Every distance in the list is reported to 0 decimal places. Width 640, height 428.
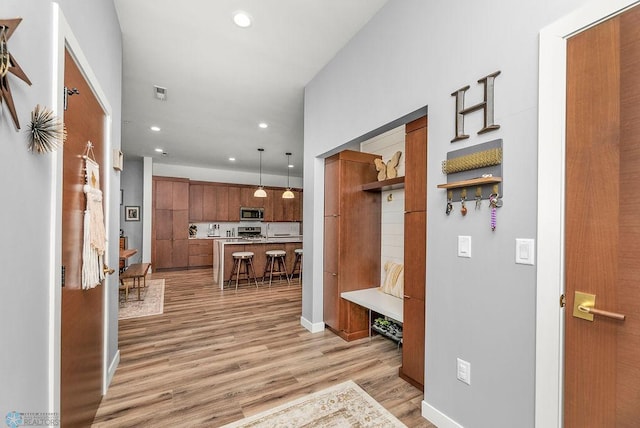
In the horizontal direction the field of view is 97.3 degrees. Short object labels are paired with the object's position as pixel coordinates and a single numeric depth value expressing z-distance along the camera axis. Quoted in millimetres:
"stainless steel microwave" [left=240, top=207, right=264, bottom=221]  8891
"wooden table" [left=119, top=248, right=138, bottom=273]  4947
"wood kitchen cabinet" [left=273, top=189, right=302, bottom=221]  9492
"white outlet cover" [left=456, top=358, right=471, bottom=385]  1685
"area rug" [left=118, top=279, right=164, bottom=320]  4086
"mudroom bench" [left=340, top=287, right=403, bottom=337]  2645
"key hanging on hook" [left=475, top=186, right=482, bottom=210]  1634
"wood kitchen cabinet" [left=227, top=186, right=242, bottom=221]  8742
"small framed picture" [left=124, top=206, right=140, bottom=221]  7969
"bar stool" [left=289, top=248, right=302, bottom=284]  6499
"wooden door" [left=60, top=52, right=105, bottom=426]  1461
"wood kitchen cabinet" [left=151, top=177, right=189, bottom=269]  7691
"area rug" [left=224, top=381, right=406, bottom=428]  1859
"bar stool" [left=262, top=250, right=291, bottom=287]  6078
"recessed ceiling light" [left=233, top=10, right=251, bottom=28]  2400
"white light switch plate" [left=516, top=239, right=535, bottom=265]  1396
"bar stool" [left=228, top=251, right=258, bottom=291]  5671
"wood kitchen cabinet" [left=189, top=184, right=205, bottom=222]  8234
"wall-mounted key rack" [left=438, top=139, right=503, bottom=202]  1539
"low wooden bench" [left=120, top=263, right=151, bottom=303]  4579
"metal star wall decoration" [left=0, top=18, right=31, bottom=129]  832
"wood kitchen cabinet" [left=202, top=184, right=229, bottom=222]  8422
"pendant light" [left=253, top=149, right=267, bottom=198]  7209
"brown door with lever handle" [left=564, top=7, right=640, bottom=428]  1135
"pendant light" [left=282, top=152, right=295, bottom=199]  7417
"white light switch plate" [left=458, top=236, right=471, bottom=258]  1700
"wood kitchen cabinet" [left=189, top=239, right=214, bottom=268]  8086
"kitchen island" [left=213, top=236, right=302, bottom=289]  5852
